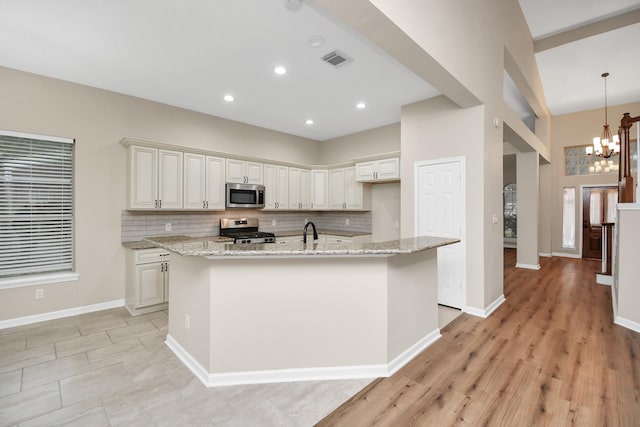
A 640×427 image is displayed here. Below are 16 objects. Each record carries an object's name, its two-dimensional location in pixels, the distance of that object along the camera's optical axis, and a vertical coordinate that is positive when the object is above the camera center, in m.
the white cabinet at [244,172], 5.04 +0.75
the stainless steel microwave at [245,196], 4.97 +0.32
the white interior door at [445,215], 3.83 -0.02
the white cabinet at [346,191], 5.79 +0.46
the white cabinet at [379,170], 5.05 +0.79
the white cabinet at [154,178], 4.00 +0.50
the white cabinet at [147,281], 3.77 -0.89
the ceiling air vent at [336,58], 3.14 +1.72
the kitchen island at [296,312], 2.21 -0.77
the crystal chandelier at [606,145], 5.80 +1.40
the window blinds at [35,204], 3.45 +0.11
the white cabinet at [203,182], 4.51 +0.51
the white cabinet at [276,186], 5.59 +0.54
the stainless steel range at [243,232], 4.98 -0.33
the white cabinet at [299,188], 6.00 +0.53
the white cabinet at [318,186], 6.34 +0.60
